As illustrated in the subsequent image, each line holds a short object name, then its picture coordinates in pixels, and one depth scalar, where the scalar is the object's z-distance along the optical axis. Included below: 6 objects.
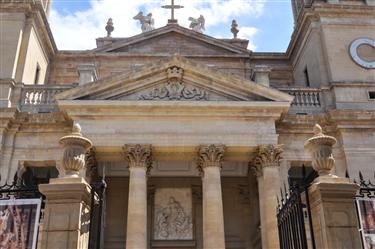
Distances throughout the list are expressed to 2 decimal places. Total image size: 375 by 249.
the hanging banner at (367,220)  7.91
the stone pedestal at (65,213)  7.79
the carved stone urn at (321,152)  8.50
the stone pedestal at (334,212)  7.75
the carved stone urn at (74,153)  8.62
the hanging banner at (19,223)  7.91
